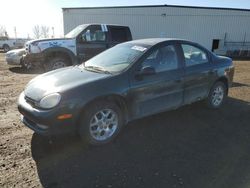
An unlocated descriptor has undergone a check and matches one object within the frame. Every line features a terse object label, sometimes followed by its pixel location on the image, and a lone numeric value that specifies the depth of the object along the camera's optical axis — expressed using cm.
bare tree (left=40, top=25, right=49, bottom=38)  7188
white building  1939
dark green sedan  270
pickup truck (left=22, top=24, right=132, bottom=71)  718
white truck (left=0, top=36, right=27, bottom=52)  2398
